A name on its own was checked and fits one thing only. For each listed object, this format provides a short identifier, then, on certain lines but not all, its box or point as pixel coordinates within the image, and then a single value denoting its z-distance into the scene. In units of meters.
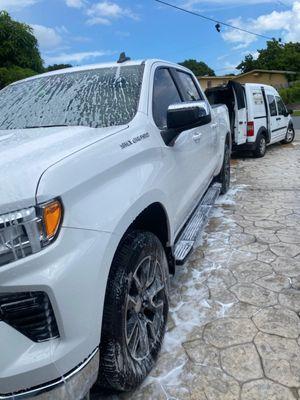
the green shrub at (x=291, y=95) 36.78
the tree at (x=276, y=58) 54.59
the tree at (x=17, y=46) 30.88
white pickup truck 1.43
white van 9.88
